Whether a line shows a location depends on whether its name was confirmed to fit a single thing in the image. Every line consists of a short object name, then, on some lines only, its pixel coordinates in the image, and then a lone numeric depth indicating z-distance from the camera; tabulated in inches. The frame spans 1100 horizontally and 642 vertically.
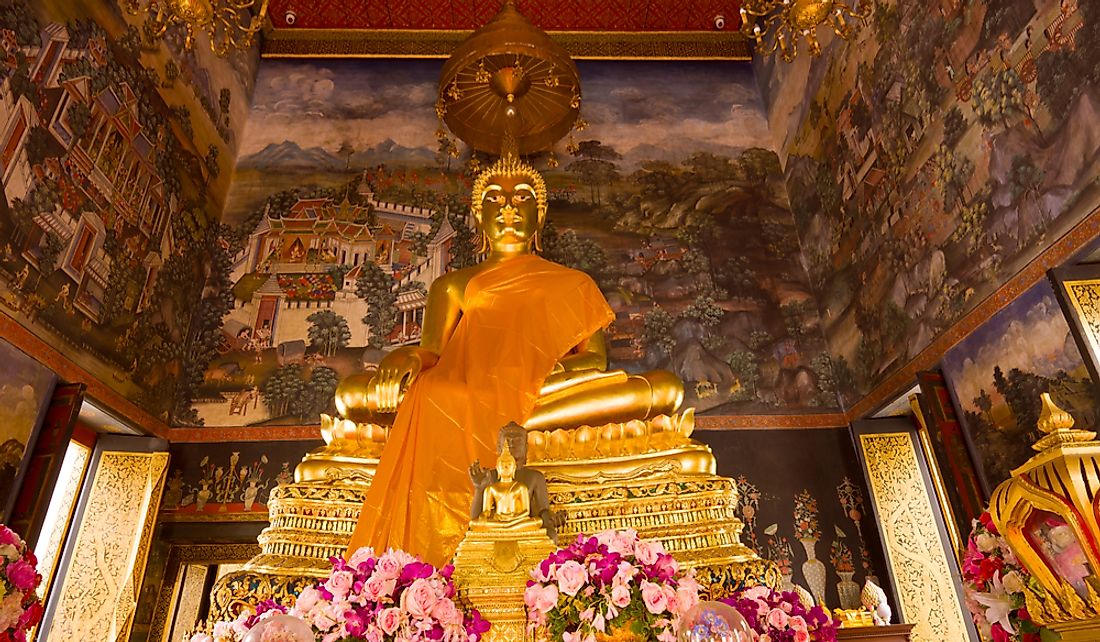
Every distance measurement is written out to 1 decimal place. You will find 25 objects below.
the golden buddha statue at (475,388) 119.3
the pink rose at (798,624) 96.1
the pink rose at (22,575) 116.9
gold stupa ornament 102.7
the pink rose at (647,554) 88.0
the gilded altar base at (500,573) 100.9
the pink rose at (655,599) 83.7
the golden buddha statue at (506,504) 106.0
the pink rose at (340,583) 90.0
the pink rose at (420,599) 87.7
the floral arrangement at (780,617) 96.1
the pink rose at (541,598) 86.4
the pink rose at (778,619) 95.5
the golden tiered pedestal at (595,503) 116.9
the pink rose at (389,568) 90.5
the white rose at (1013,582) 120.0
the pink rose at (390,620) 86.3
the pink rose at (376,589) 89.3
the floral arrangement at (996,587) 119.6
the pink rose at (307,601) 90.8
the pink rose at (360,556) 93.9
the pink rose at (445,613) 88.6
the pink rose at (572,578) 85.4
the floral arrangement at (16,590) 115.1
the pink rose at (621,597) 83.9
